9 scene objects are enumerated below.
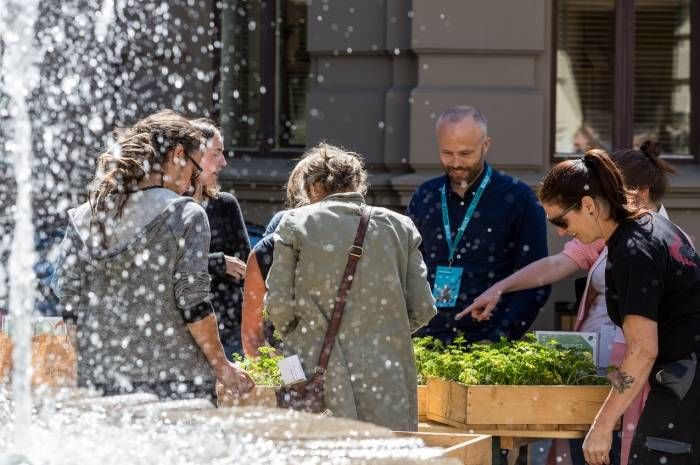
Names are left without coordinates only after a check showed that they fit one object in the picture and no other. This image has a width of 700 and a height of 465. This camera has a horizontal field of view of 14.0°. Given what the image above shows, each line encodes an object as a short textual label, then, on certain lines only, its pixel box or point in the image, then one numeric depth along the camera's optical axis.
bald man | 13.65
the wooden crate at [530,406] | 11.18
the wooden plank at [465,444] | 8.72
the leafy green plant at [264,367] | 11.68
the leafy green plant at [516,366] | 11.31
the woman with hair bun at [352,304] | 10.70
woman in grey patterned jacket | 10.11
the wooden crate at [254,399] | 11.34
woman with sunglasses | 9.60
